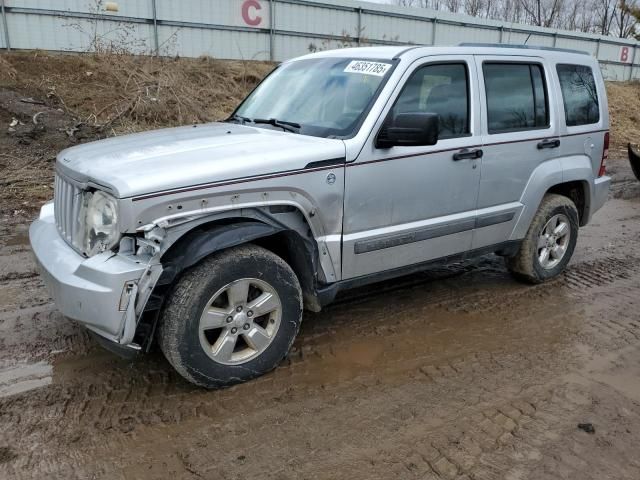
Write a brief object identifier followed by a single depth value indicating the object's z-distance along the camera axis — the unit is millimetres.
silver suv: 3025
